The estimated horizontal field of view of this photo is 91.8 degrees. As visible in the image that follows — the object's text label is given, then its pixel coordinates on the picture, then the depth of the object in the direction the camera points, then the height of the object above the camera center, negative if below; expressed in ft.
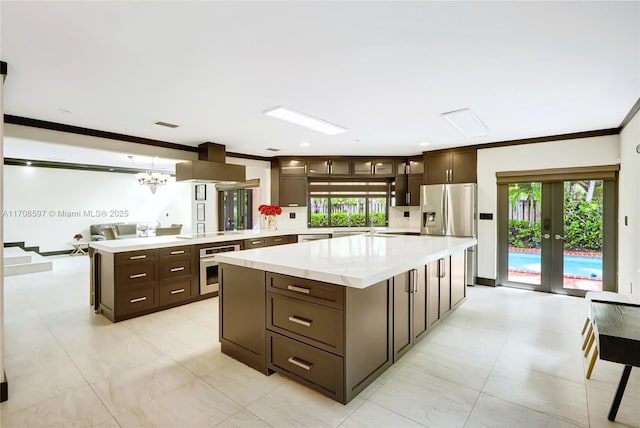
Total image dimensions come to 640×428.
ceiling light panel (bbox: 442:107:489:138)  11.34 +3.64
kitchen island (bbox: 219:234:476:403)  6.58 -2.42
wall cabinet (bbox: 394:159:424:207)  20.33 +2.03
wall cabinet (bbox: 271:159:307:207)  20.76 +1.92
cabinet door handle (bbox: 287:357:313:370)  7.06 -3.50
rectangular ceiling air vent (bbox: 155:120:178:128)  12.57 +3.61
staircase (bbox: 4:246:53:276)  20.00 -3.53
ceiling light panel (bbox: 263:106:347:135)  11.14 +3.64
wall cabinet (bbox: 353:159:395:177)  21.02 +3.03
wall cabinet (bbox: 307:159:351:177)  20.74 +3.00
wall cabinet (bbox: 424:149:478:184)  17.81 +2.73
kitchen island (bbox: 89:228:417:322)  11.75 -2.53
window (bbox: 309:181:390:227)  21.72 +0.61
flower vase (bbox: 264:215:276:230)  20.04 -0.68
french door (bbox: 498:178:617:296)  14.33 -1.17
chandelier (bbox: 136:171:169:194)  26.04 +2.80
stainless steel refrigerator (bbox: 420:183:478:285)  17.24 -0.01
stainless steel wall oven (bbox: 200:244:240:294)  14.35 -2.73
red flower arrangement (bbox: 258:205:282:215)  18.75 +0.09
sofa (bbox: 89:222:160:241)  30.45 -1.85
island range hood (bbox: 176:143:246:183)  14.94 +2.15
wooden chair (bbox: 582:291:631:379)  7.66 -3.43
